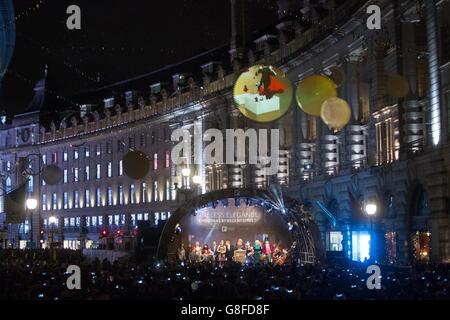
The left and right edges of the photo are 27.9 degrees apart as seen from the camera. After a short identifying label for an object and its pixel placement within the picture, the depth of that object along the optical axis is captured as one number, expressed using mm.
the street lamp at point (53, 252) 53869
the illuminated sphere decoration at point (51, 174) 60106
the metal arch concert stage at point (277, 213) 46719
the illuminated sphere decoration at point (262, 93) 36219
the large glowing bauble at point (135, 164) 38562
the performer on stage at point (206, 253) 54359
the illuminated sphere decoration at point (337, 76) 44662
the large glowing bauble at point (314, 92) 34031
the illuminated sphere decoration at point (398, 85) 37500
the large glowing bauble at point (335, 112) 36219
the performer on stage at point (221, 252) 55175
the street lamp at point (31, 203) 54594
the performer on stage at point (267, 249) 52203
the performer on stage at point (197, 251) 54262
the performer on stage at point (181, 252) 51219
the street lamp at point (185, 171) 56347
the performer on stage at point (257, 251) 51456
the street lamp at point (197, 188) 84625
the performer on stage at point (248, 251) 53250
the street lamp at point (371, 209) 43562
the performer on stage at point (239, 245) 54856
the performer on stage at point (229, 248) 54172
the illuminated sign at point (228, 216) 55750
